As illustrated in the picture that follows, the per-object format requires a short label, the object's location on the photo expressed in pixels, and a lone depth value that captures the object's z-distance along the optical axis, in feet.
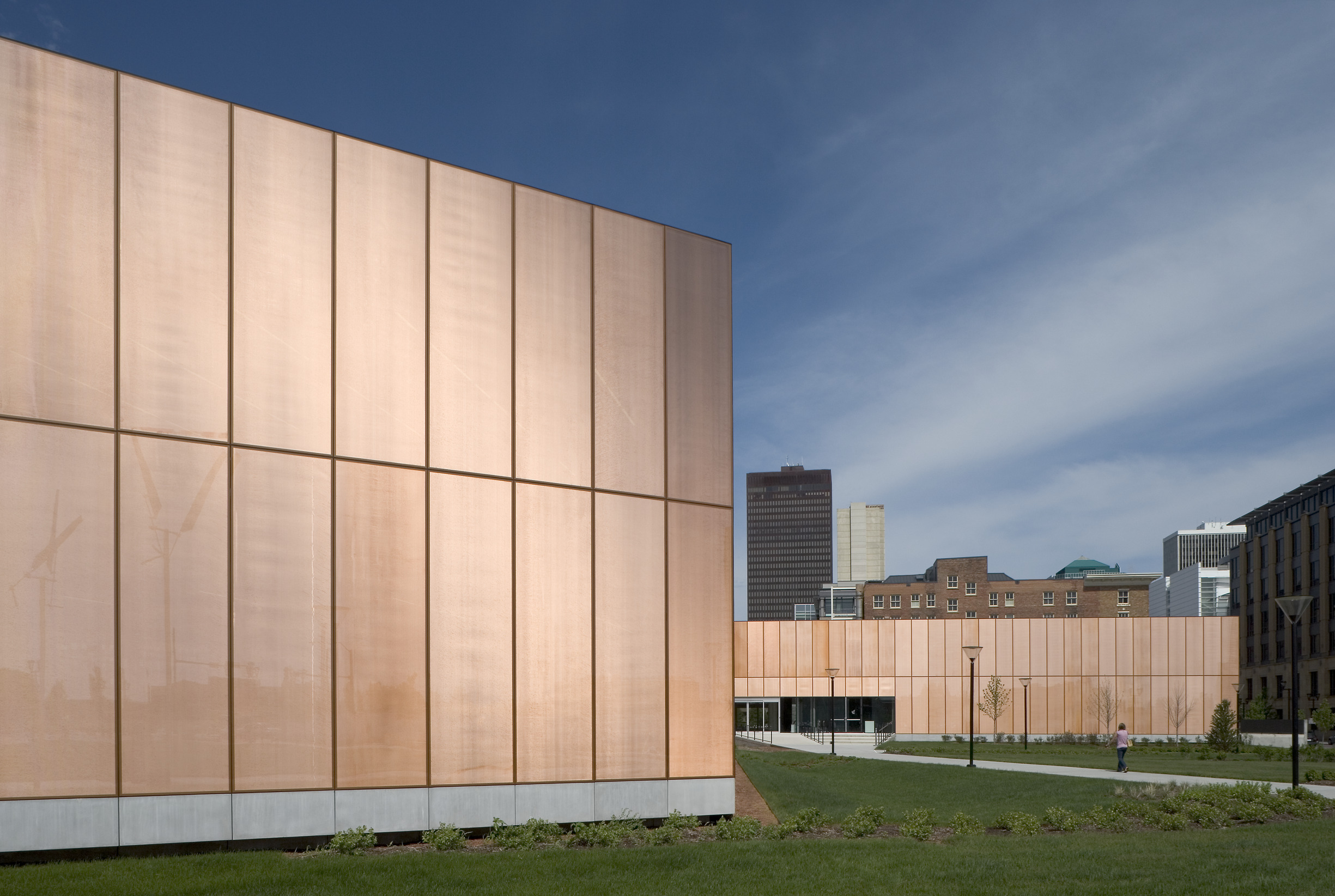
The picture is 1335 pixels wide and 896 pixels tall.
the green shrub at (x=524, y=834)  50.72
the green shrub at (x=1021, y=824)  57.52
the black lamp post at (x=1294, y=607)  86.33
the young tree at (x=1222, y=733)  151.43
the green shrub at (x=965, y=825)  56.95
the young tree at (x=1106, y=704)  225.97
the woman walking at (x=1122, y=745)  110.83
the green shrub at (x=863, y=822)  54.65
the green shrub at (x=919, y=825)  54.03
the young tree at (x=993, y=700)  224.94
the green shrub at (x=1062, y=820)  59.31
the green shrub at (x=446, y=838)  50.03
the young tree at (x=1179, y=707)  225.97
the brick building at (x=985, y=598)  420.77
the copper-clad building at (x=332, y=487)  44.55
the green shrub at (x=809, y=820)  55.57
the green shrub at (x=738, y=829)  54.13
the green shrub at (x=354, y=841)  47.75
